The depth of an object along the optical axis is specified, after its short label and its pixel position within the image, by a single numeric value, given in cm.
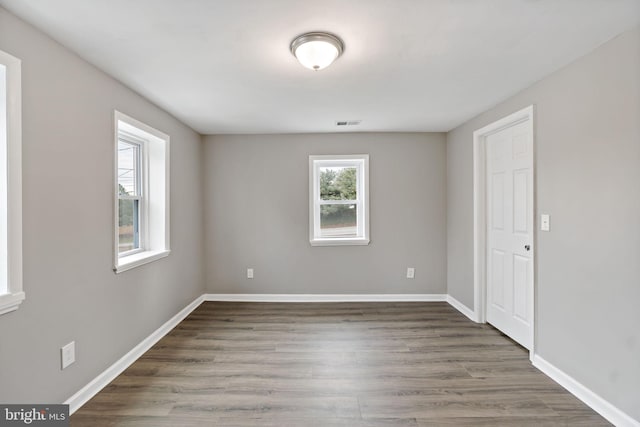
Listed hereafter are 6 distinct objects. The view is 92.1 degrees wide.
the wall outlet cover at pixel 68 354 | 189
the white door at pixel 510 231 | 271
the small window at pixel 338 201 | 431
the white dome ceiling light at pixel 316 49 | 178
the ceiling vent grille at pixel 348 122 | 362
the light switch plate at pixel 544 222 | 238
